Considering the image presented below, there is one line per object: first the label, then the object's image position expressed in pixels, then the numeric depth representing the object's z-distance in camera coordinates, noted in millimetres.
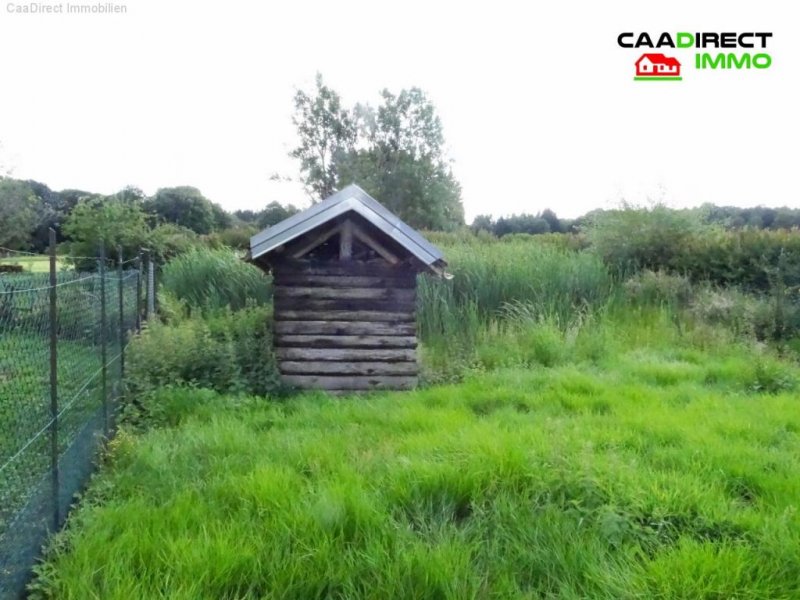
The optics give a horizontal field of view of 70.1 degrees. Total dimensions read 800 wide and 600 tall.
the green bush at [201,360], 6168
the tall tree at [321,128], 36969
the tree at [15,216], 22656
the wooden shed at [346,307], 6750
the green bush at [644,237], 12961
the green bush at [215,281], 10359
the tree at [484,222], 41125
